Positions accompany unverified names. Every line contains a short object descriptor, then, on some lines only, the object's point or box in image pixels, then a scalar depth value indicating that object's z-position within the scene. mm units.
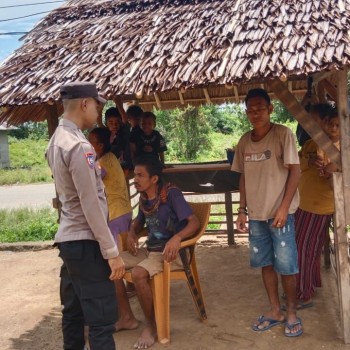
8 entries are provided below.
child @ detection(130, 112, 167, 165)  5667
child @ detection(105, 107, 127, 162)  4871
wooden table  6094
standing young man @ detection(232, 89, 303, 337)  3447
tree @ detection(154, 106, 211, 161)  20703
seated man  3604
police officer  2580
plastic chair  3639
